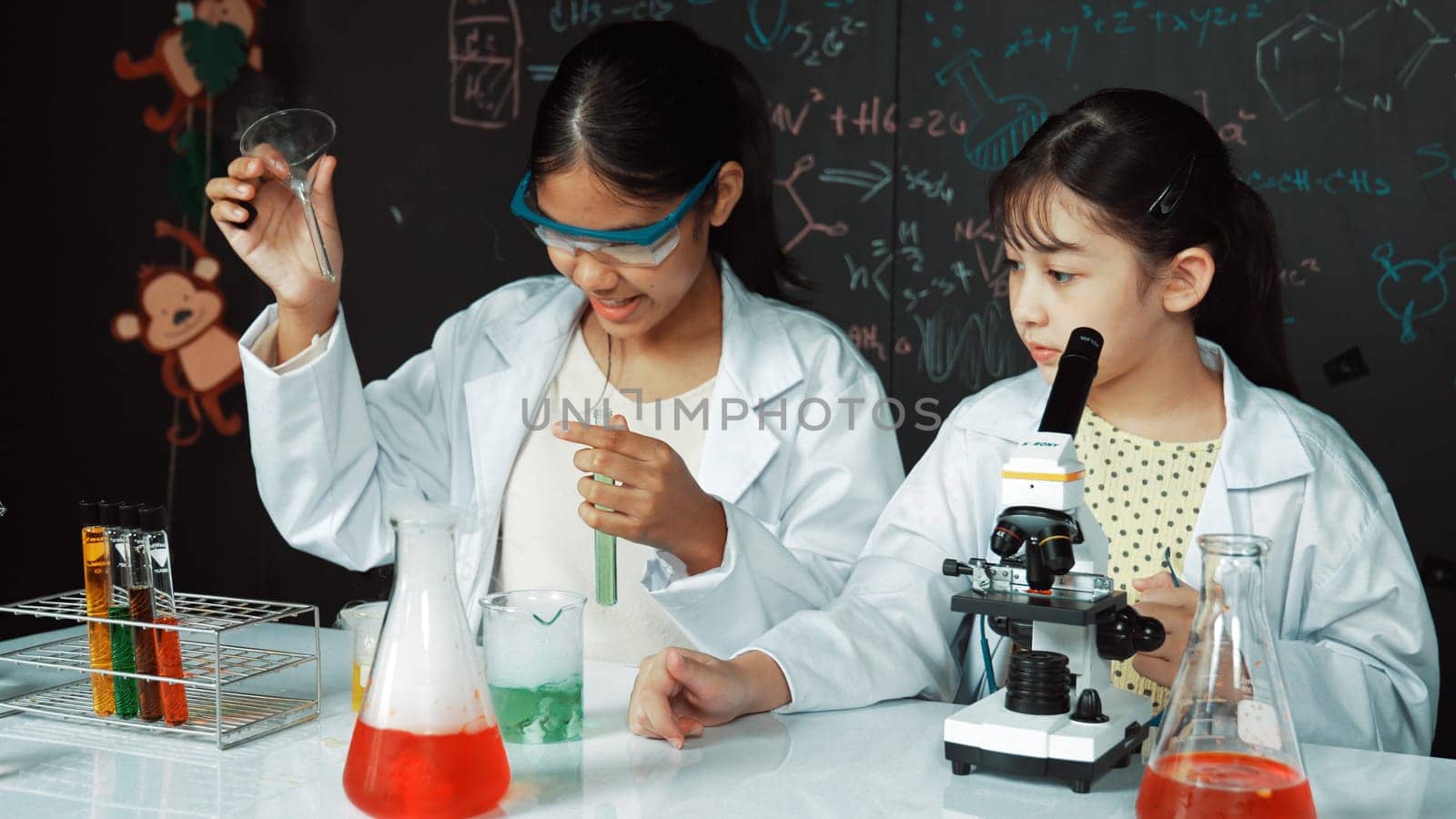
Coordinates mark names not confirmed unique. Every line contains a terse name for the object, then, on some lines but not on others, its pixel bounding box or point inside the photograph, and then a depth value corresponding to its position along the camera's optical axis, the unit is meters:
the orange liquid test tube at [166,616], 1.36
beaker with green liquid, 1.32
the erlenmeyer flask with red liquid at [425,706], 1.13
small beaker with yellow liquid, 1.45
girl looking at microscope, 1.54
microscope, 1.20
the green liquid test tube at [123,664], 1.39
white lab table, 1.20
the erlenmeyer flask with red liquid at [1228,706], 1.07
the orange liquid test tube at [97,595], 1.37
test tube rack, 1.38
